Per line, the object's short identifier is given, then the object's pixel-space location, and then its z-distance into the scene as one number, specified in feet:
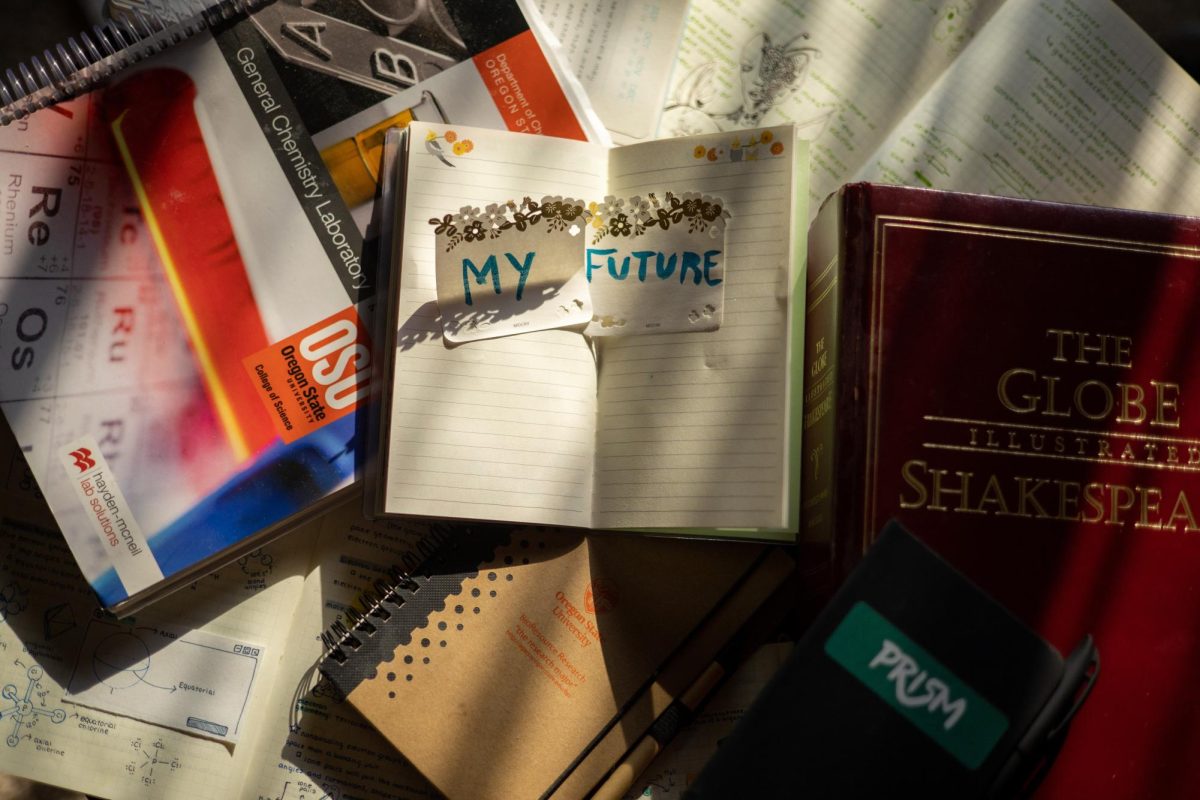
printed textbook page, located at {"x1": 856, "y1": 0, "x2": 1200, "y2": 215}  2.64
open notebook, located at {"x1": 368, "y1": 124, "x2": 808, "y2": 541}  2.24
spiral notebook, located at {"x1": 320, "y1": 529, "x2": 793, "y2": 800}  2.28
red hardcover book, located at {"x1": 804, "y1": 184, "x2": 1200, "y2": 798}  2.05
